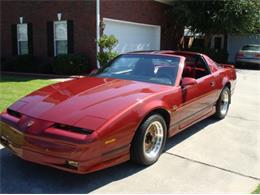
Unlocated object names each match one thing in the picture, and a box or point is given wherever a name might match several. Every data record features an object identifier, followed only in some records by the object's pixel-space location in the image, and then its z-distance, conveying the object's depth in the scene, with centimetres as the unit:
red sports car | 270
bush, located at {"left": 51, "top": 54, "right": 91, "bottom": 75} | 1024
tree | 1407
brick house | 1072
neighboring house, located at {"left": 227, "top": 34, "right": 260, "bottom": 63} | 1907
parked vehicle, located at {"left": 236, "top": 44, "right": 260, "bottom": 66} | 1530
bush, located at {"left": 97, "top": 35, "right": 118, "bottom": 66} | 1010
